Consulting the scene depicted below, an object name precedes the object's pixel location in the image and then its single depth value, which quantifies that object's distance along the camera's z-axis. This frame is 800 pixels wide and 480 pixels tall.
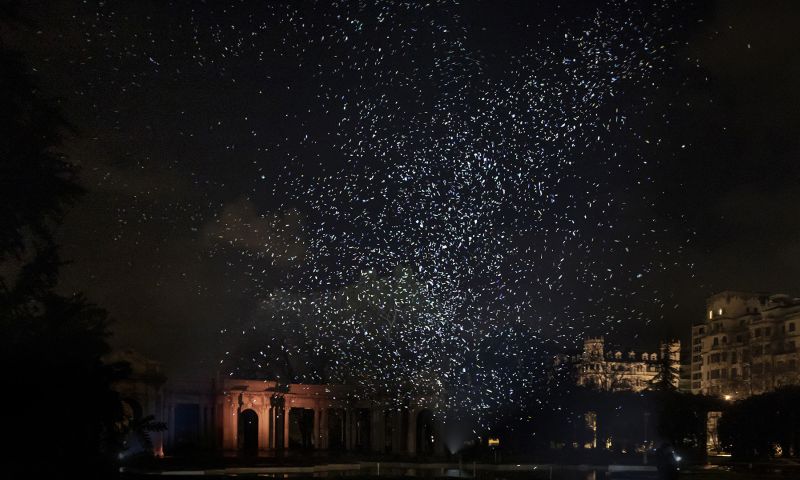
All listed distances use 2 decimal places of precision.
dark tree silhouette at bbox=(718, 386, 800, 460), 67.12
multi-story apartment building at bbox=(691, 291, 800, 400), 105.94
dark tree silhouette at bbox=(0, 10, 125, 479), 16.33
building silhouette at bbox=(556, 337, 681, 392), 150.50
